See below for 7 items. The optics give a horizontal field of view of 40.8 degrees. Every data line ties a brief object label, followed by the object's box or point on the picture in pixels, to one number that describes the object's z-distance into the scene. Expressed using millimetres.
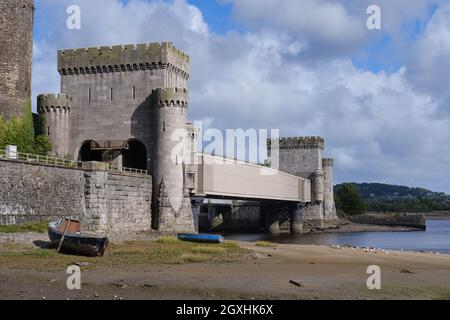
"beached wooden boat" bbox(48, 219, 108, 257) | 36969
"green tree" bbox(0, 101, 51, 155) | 56031
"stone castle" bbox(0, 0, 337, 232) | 59500
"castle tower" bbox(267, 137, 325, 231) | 124500
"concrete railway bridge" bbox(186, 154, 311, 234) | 64438
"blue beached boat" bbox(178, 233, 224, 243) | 52469
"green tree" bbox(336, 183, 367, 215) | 183250
